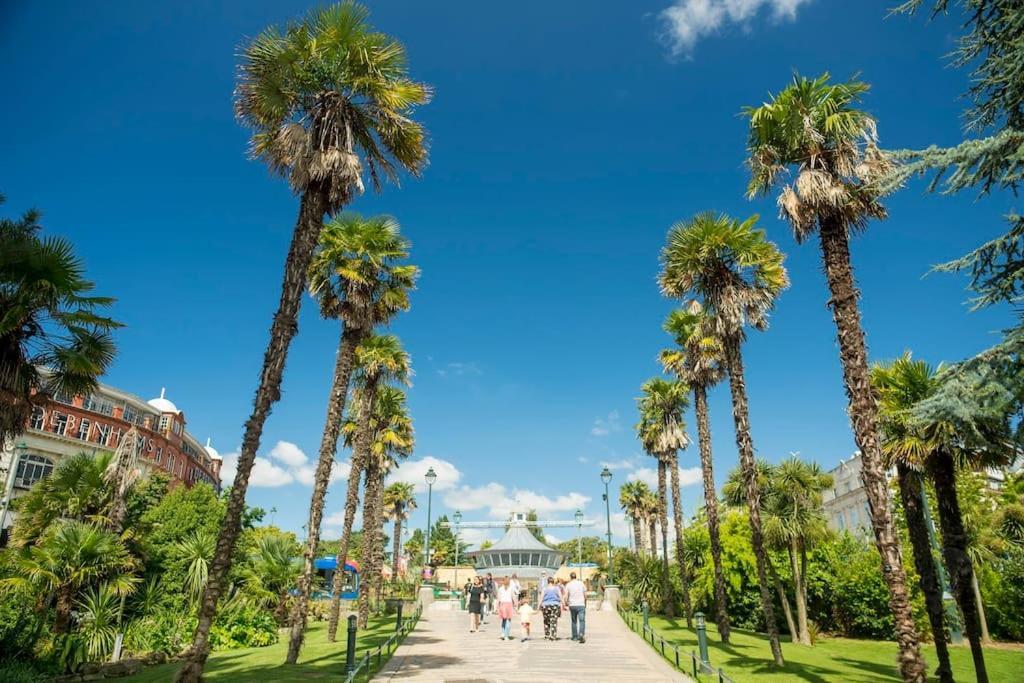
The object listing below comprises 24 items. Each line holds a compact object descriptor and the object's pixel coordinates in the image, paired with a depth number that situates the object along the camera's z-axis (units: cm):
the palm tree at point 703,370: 2238
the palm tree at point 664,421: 3447
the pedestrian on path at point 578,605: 1859
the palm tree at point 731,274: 1975
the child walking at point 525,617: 1895
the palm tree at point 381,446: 3244
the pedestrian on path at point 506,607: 1953
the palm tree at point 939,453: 1234
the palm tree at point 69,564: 1814
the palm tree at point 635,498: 6306
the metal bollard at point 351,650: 1245
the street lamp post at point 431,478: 4072
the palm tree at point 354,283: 1978
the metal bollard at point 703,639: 1368
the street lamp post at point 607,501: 3776
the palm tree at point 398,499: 5273
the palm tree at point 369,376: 2441
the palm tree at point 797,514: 2283
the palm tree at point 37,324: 1212
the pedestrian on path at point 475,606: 2217
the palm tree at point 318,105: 1348
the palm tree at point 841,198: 1120
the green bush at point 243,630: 2167
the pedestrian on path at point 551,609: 1917
